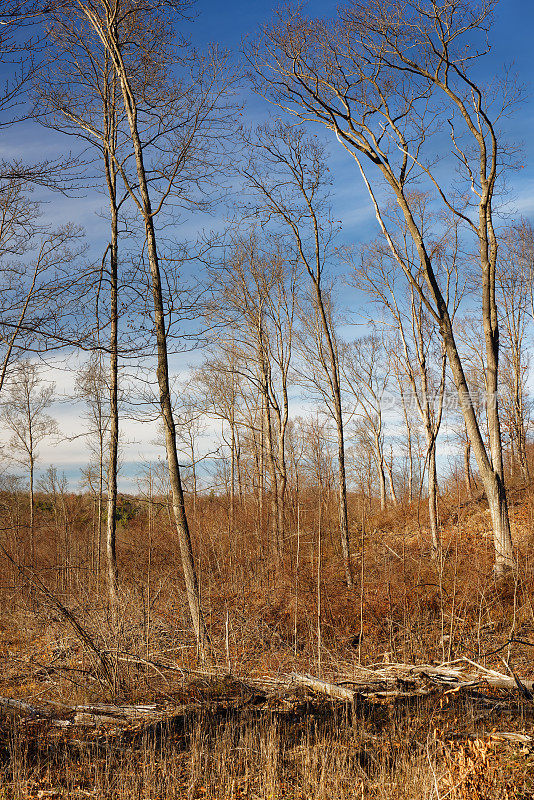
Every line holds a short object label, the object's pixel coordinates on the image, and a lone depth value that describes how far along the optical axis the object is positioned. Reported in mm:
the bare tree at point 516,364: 23562
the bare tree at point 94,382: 11205
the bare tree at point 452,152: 10820
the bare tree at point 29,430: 27591
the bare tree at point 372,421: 28000
